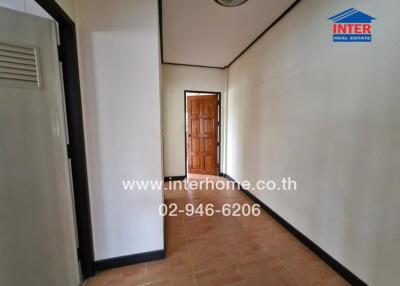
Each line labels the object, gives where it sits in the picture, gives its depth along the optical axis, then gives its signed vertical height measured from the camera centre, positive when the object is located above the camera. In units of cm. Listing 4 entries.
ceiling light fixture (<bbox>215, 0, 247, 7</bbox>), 189 +132
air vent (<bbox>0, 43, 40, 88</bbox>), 105 +38
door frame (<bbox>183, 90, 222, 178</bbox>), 403 +28
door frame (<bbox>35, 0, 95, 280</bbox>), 132 -11
